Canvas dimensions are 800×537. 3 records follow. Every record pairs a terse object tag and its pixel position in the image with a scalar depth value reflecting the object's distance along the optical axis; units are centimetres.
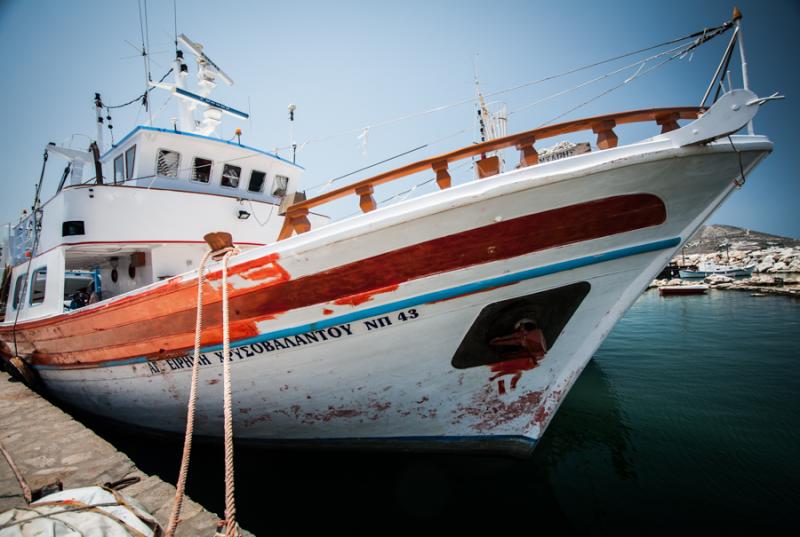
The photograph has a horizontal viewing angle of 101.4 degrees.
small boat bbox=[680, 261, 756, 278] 3278
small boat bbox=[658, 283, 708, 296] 2332
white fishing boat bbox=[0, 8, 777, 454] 224
